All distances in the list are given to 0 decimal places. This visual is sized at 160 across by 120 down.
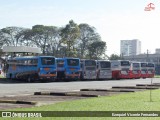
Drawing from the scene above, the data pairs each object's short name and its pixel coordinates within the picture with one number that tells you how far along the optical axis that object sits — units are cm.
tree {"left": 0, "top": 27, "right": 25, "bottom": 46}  11331
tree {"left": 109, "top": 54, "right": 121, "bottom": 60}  12519
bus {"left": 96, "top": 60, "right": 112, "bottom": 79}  5016
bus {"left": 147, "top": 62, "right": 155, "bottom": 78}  6225
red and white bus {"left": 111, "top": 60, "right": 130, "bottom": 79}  5416
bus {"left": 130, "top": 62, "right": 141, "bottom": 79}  5779
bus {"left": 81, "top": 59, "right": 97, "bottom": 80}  4816
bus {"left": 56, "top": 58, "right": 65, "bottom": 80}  4603
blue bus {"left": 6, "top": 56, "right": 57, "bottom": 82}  4153
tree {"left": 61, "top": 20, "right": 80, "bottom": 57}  8719
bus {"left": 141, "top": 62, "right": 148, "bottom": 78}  6125
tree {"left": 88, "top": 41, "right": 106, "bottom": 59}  10962
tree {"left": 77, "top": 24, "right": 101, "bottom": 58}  10931
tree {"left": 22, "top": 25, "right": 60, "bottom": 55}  11153
